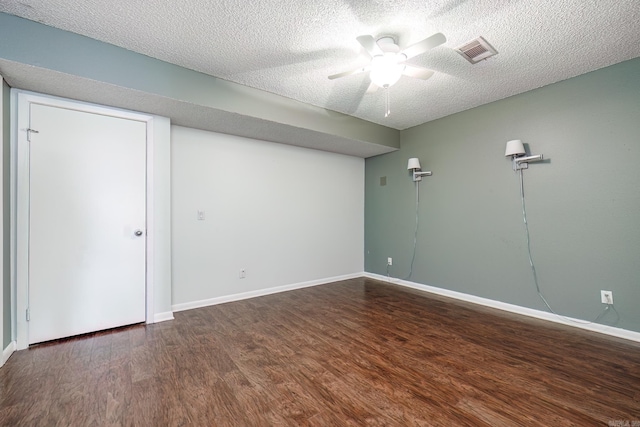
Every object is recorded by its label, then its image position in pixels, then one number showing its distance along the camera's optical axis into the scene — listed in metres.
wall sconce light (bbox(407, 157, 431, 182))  4.06
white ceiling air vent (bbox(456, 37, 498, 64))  2.20
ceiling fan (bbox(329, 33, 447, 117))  2.01
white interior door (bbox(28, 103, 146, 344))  2.41
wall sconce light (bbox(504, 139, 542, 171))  2.99
